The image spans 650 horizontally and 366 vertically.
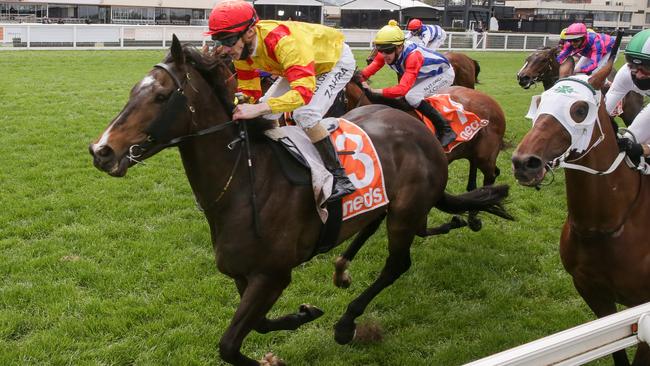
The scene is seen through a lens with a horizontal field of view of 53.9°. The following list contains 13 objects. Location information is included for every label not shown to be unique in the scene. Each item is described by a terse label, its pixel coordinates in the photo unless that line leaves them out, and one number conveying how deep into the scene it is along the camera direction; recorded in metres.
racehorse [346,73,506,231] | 6.13
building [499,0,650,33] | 58.94
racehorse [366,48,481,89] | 10.35
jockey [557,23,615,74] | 8.90
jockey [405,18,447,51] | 11.59
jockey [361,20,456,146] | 5.69
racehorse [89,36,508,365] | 2.82
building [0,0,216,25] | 35.19
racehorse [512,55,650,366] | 2.77
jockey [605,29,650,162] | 3.03
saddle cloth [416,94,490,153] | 5.75
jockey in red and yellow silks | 3.09
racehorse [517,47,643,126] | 9.16
